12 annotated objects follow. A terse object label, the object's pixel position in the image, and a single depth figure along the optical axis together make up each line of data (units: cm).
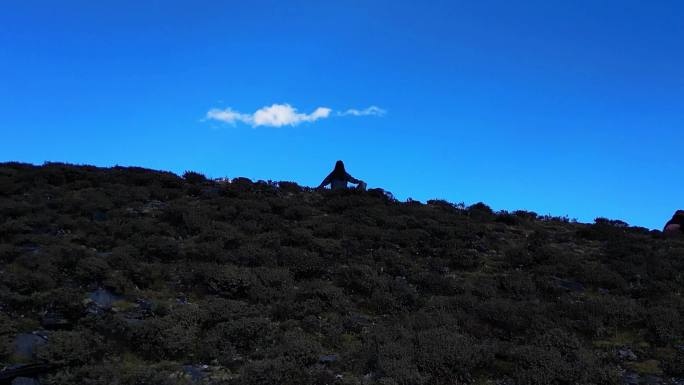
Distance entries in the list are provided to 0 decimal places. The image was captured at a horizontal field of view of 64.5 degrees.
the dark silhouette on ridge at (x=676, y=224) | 2106
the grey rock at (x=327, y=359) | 861
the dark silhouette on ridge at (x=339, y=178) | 2331
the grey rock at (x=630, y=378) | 845
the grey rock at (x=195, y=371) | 788
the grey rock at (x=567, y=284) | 1318
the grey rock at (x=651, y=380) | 850
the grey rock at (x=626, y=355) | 937
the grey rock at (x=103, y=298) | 981
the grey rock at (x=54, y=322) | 880
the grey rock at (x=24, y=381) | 732
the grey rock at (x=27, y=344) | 788
